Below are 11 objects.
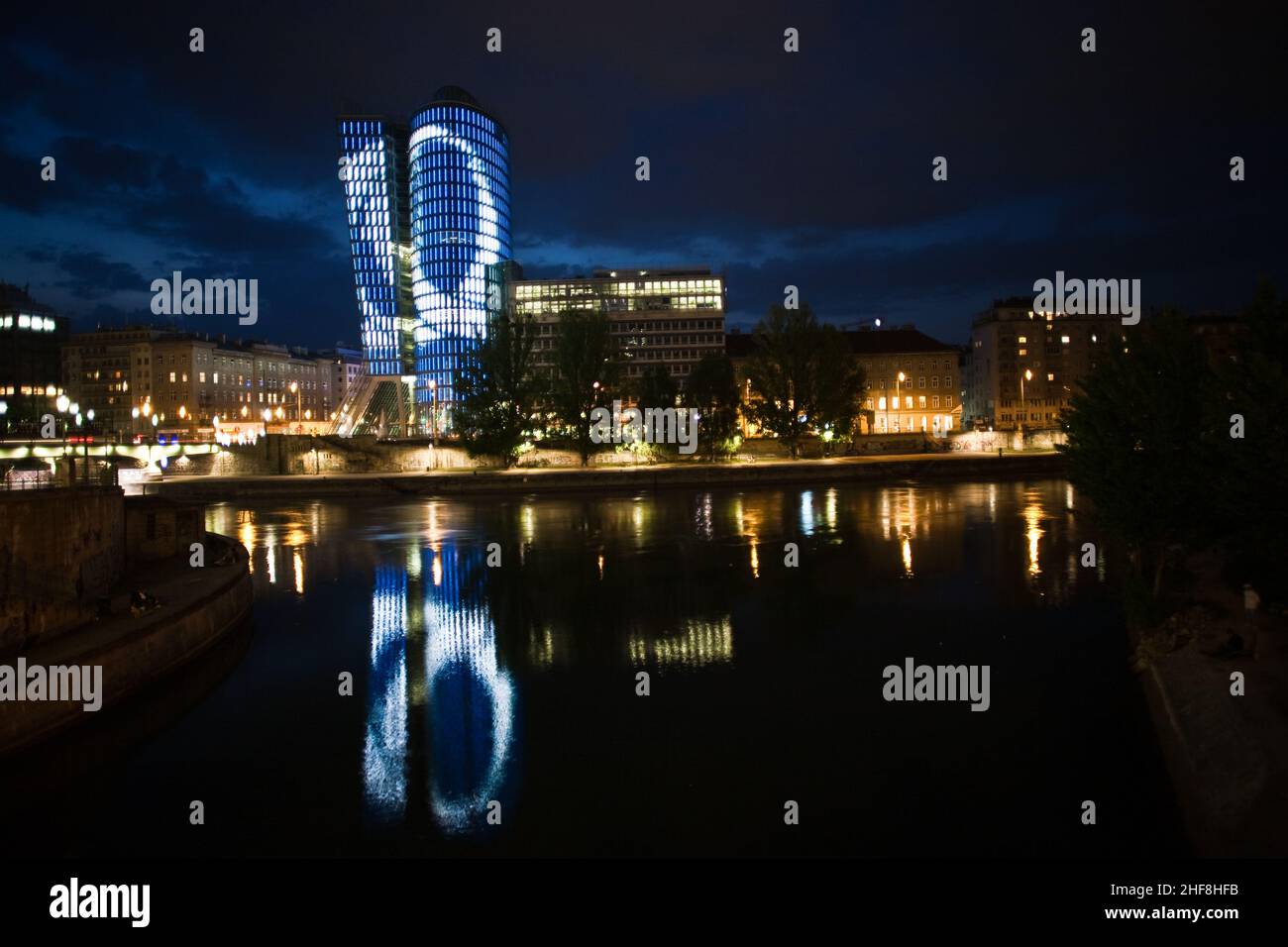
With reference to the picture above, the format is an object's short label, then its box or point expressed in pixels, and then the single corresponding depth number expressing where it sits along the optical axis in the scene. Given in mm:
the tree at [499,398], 78750
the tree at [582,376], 80875
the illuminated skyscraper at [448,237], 135125
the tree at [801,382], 87500
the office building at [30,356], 139500
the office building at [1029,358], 134375
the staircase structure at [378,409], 132125
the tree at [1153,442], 18250
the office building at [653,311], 137125
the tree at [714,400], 84000
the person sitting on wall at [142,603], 18000
